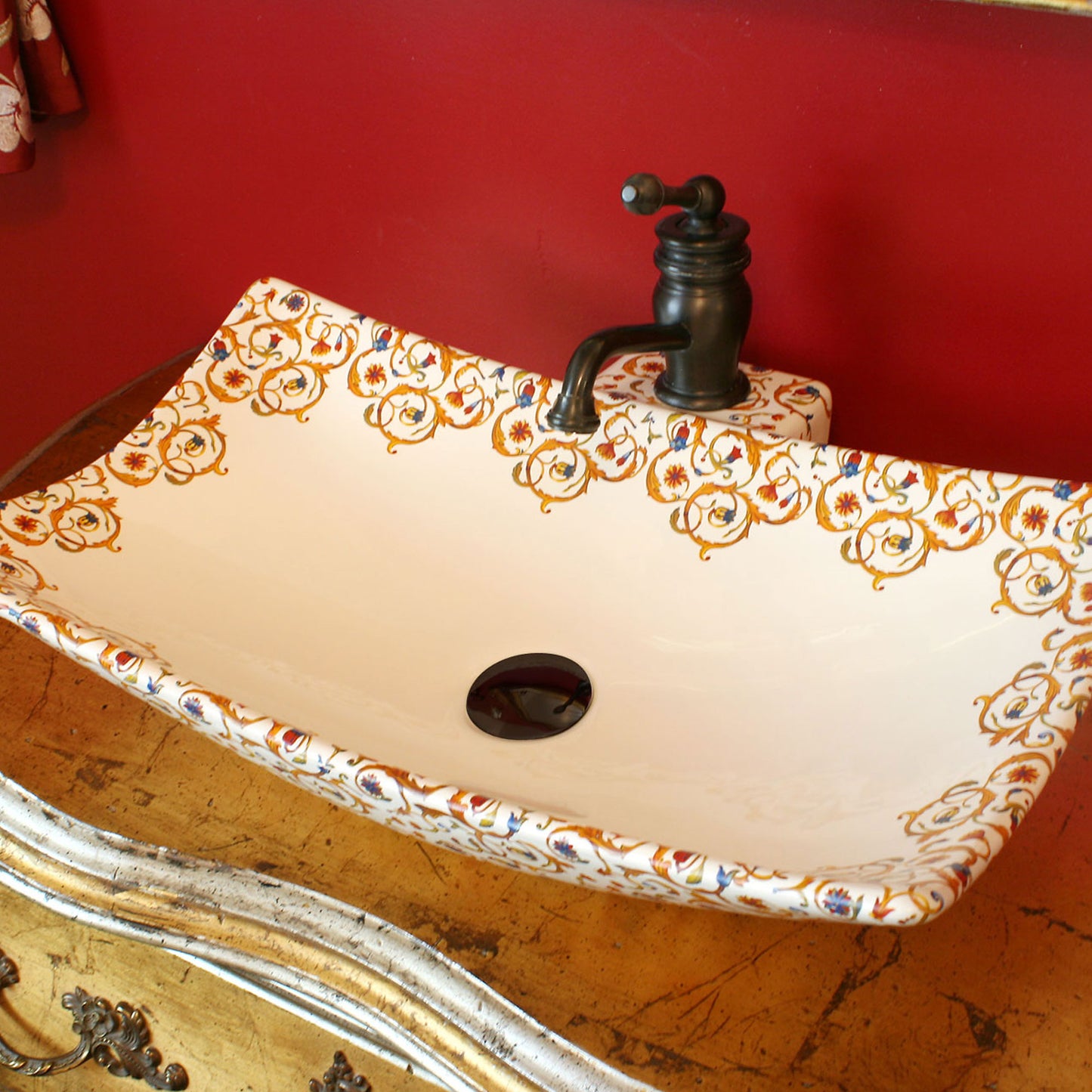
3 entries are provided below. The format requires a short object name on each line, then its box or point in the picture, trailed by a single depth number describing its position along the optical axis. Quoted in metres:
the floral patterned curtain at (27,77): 1.07
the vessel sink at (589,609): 0.53
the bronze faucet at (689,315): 0.63
